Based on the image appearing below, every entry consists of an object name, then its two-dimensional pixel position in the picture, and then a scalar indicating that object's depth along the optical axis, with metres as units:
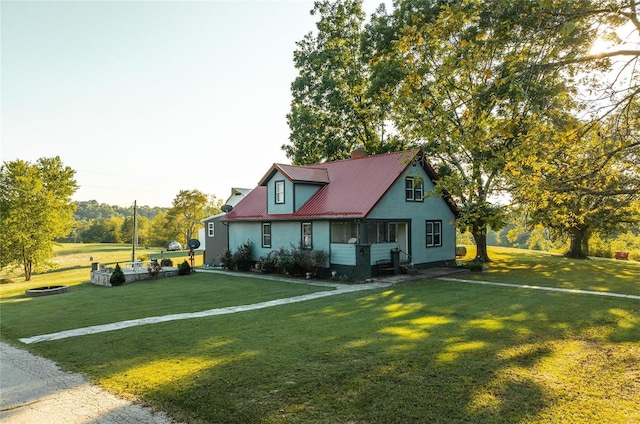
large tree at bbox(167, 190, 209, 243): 57.19
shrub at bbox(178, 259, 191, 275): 24.10
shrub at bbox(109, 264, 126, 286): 21.09
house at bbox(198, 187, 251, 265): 29.30
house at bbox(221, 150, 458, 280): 20.23
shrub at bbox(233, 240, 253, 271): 25.39
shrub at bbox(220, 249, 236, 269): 25.98
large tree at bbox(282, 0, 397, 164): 31.45
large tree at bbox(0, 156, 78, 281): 29.64
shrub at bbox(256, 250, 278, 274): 23.41
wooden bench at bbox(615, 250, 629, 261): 33.34
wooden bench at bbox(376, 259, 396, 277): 20.53
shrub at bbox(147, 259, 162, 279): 23.08
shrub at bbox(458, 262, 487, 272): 22.52
